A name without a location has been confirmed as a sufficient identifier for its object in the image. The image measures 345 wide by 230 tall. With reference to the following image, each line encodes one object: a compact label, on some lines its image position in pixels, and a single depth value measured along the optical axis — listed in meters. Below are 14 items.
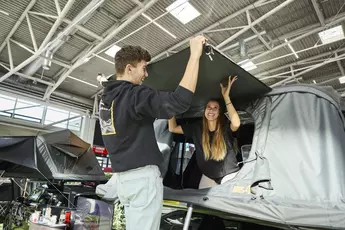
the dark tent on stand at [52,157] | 4.47
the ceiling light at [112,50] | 7.33
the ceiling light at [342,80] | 8.80
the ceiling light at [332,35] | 6.25
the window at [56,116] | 11.50
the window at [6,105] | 9.98
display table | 3.94
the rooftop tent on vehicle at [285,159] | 1.62
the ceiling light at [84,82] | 9.59
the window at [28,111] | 10.44
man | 1.37
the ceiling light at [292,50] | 7.39
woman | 2.49
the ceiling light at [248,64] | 7.86
